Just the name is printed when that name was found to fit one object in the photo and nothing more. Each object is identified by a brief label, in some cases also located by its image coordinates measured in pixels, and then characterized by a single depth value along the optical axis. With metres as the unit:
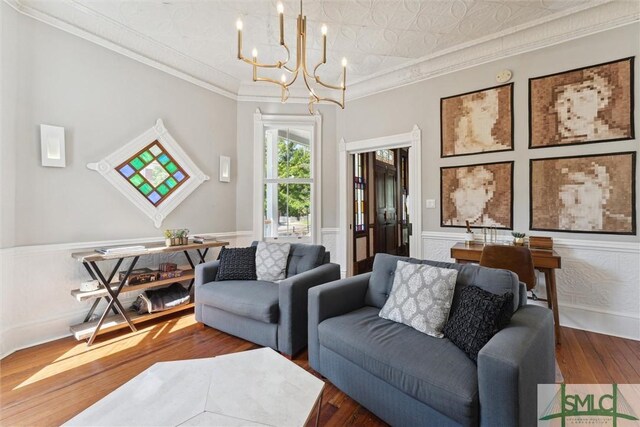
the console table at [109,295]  2.44
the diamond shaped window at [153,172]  2.94
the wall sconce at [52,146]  2.42
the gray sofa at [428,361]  1.12
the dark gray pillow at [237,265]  2.80
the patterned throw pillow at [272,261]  2.75
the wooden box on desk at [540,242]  2.67
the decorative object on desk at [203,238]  3.34
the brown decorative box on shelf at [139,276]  2.73
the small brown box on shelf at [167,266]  3.03
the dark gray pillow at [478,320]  1.37
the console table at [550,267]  2.48
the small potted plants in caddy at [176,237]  3.07
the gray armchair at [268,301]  2.17
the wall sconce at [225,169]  3.97
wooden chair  2.46
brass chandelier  1.74
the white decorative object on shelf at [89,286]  2.50
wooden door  5.55
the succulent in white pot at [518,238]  2.77
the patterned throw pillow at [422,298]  1.63
